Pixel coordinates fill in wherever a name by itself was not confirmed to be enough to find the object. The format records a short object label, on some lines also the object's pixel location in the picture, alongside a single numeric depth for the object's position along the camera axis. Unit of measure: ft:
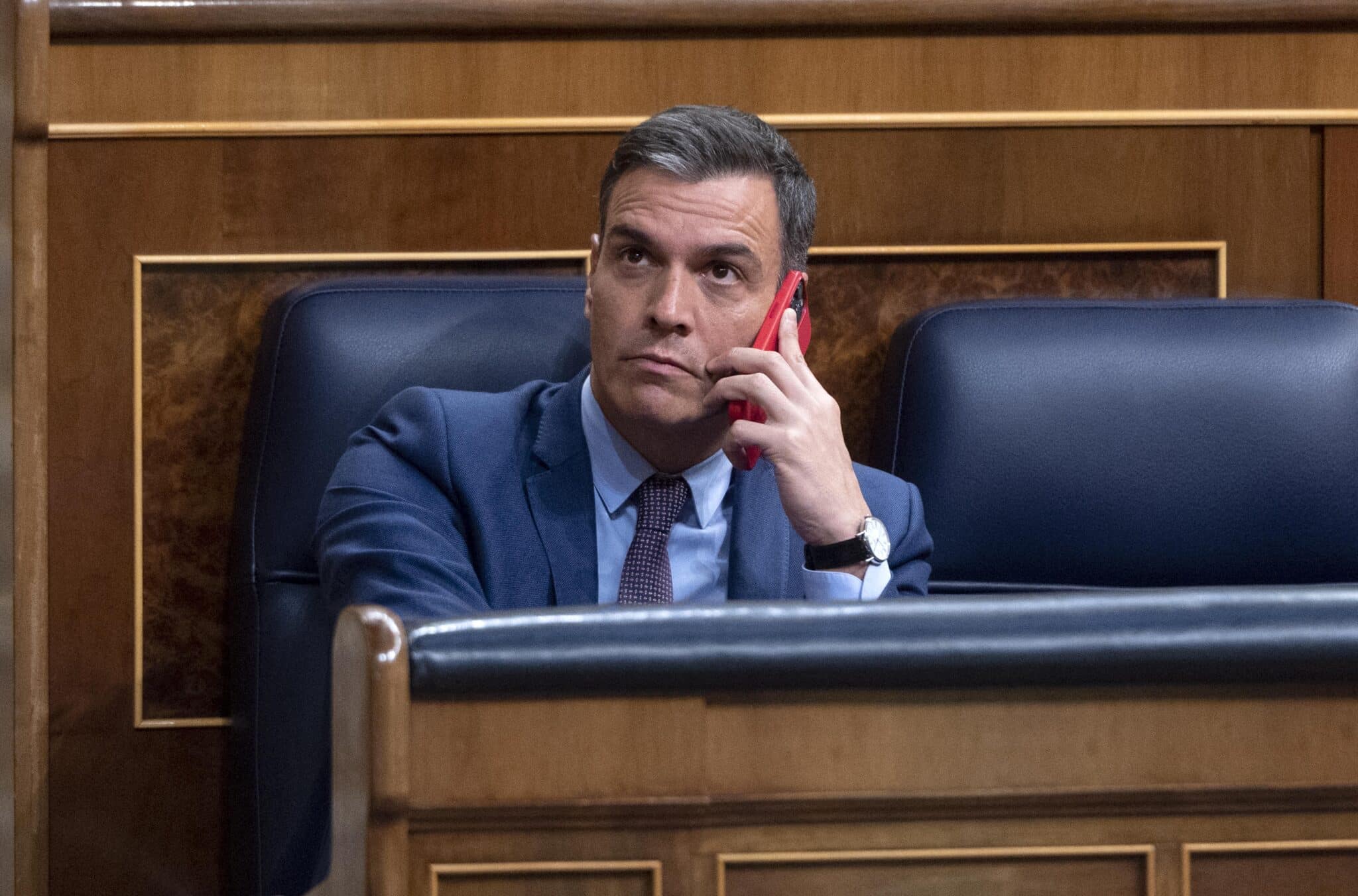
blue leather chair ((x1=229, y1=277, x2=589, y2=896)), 31.77
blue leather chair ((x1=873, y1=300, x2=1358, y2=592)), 31.96
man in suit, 31.55
